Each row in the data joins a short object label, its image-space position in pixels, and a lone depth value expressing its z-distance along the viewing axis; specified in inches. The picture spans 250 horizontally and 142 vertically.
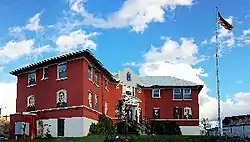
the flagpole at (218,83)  1065.5
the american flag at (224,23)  1024.4
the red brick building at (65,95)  1061.9
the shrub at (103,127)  1084.5
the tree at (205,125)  1354.7
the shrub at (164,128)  1410.0
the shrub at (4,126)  1491.8
